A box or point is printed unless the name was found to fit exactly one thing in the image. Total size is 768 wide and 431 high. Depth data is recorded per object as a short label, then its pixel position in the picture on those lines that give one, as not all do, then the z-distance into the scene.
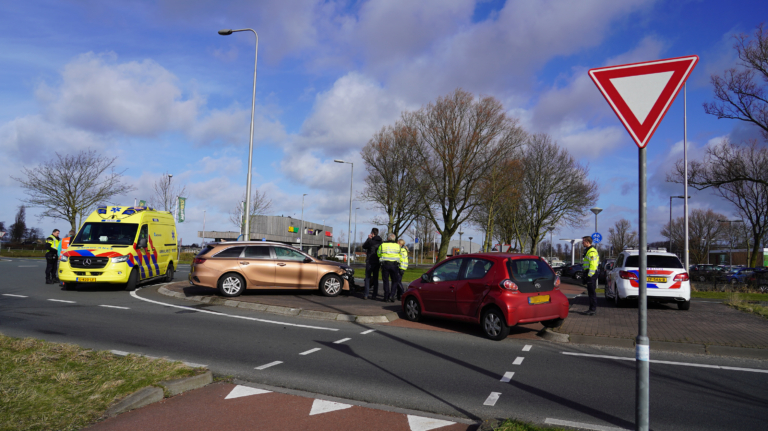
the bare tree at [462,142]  29.28
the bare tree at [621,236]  79.06
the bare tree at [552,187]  39.56
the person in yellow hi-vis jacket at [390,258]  12.42
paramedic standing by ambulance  16.91
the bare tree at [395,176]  31.53
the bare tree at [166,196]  37.68
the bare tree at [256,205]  44.79
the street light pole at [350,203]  38.61
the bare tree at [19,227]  95.19
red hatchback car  8.32
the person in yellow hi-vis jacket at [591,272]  11.43
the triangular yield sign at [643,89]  3.33
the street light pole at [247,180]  16.65
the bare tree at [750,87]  20.88
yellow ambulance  14.44
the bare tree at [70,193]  33.94
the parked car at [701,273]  33.60
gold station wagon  13.23
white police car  12.55
